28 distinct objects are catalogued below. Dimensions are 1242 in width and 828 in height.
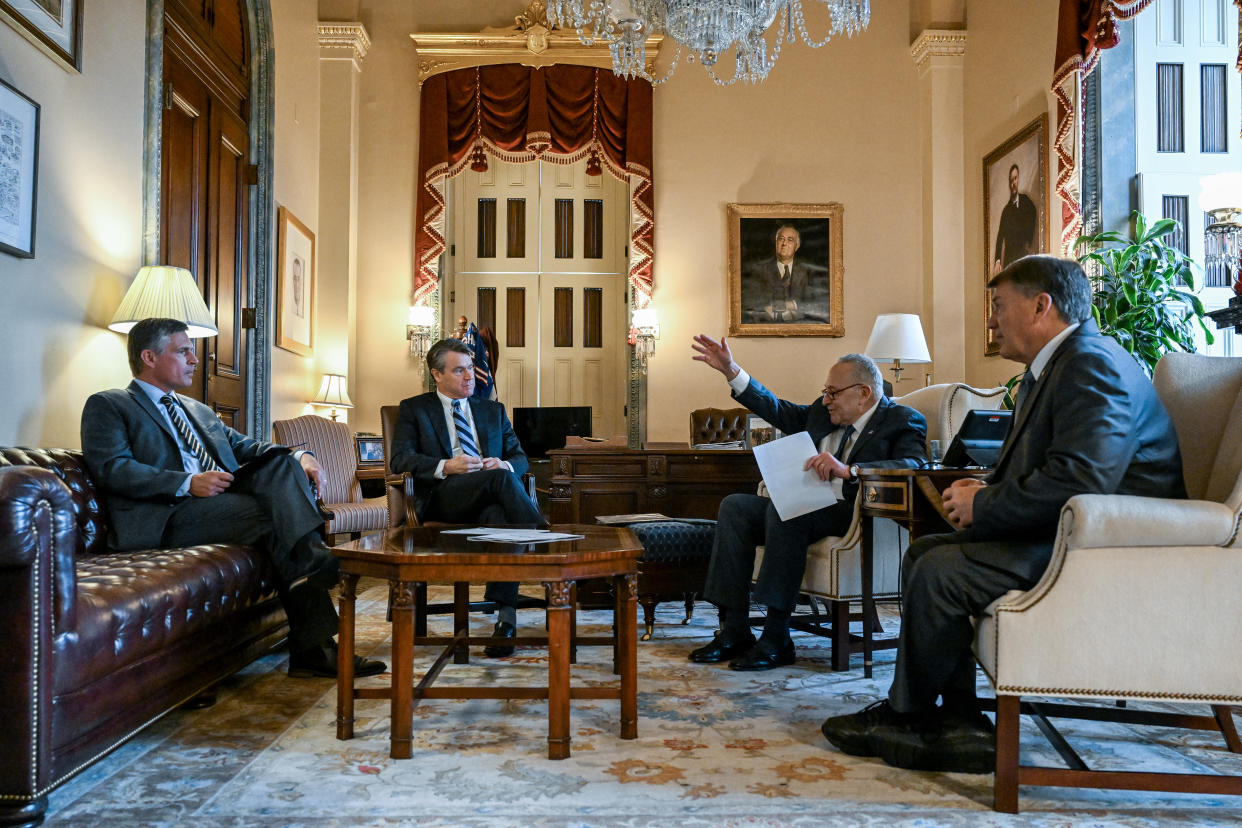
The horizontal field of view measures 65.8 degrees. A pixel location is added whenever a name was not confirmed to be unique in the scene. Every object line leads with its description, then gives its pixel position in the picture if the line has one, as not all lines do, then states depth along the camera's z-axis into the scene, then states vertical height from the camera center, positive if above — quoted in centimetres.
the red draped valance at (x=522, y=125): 798 +258
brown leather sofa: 186 -47
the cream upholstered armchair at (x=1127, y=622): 199 -39
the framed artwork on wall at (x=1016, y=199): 650 +171
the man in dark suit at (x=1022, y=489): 212 -12
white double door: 889 +146
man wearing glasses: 344 -32
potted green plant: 488 +73
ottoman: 409 -54
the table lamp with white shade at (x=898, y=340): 680 +69
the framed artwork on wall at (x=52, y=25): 354 +158
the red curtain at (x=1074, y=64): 534 +218
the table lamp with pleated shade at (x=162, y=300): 425 +59
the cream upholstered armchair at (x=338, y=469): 555 -23
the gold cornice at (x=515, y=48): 798 +322
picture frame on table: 657 -12
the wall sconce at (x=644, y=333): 795 +85
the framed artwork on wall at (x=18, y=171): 350 +98
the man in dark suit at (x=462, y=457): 376 -10
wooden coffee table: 234 -41
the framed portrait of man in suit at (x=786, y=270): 815 +141
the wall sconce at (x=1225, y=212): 434 +103
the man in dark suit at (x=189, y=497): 310 -21
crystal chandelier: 470 +208
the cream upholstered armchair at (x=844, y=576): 333 -50
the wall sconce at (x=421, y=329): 790 +87
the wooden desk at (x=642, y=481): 500 -24
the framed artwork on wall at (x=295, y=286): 668 +108
